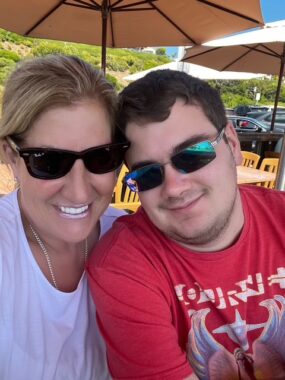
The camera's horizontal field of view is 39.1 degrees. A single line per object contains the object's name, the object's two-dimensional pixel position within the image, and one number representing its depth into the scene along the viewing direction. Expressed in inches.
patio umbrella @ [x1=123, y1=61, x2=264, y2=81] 376.5
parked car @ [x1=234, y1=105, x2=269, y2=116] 572.3
